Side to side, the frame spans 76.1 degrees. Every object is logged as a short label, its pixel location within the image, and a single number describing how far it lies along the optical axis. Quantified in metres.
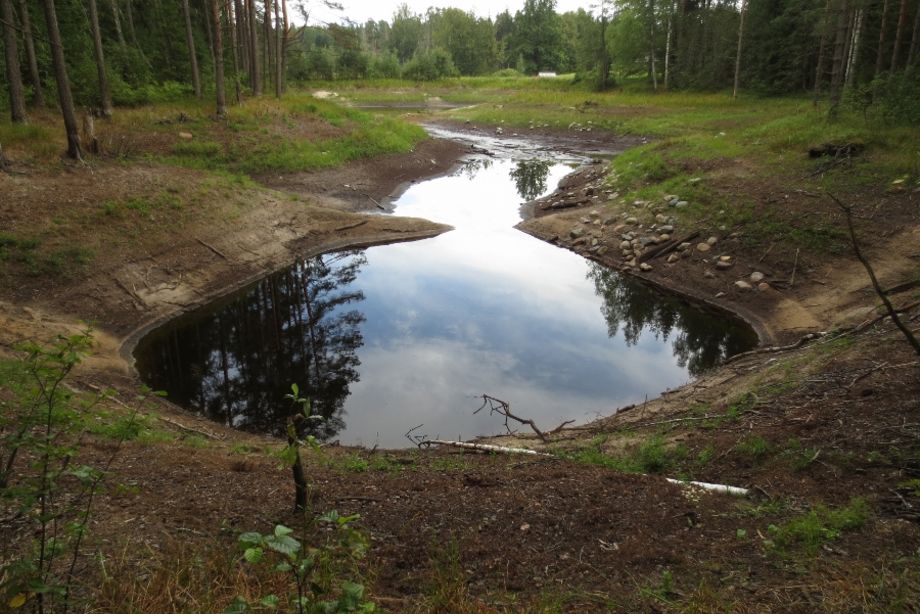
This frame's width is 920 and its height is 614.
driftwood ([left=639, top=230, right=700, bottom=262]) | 16.69
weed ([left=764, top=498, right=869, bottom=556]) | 4.27
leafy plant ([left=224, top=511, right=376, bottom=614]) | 2.46
